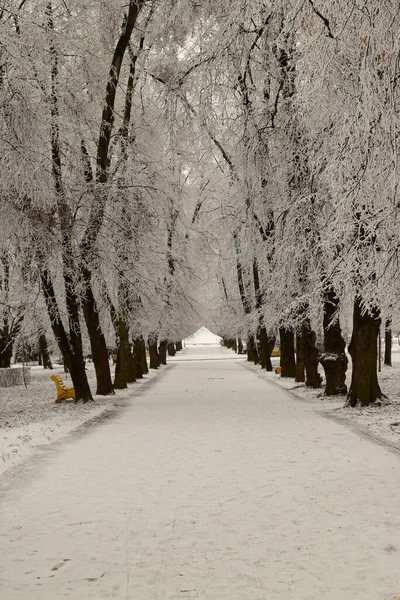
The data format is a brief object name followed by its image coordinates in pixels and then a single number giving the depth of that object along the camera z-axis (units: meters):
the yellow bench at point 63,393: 18.88
